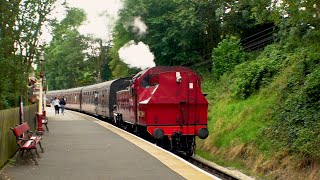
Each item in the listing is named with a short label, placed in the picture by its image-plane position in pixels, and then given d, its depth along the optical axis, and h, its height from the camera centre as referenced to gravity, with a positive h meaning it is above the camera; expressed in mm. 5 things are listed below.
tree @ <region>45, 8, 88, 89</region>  65188 +6377
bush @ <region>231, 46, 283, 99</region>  19500 +1146
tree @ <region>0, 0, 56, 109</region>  13166 +2709
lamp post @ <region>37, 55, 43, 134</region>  18547 -449
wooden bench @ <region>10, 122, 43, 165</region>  10742 -960
